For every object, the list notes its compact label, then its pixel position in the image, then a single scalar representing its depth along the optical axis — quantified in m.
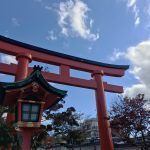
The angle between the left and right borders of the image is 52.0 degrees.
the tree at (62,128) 9.09
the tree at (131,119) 9.27
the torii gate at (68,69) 9.02
